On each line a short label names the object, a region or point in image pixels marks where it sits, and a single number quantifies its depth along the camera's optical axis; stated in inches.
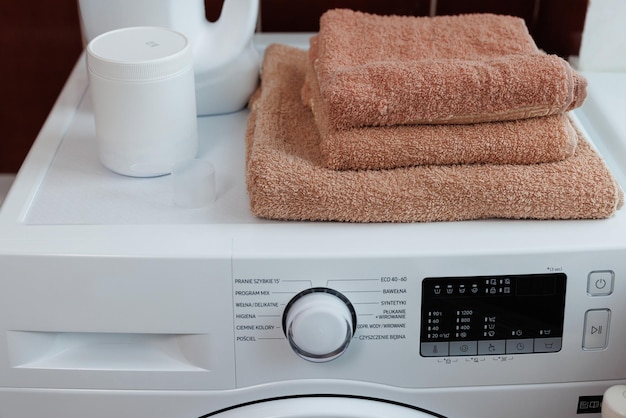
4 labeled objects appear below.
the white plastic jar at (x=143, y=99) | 51.1
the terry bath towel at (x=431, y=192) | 49.5
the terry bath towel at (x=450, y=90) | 49.9
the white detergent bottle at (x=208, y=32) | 55.4
